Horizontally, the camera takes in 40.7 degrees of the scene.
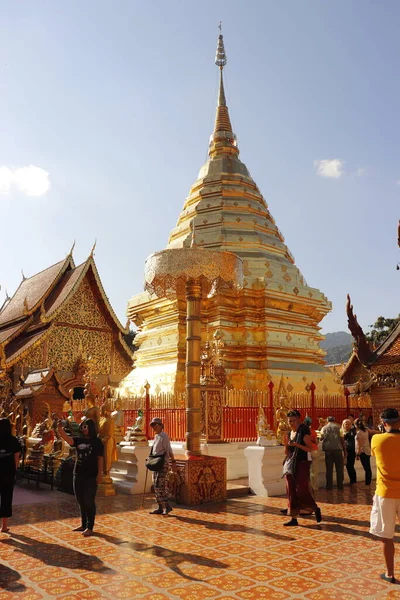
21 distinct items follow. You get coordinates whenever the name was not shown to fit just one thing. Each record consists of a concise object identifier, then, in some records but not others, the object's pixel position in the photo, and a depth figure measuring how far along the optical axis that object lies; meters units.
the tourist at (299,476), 5.89
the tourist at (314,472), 8.02
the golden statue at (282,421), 8.61
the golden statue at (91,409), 7.39
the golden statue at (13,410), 11.86
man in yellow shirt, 3.89
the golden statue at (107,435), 8.07
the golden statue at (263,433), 8.16
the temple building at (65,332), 16.89
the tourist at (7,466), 5.51
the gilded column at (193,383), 7.33
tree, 31.78
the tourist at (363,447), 9.20
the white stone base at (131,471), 8.19
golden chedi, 13.23
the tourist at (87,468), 5.45
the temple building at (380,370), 14.12
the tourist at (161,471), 6.50
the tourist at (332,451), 8.56
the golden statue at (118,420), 9.67
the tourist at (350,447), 9.32
